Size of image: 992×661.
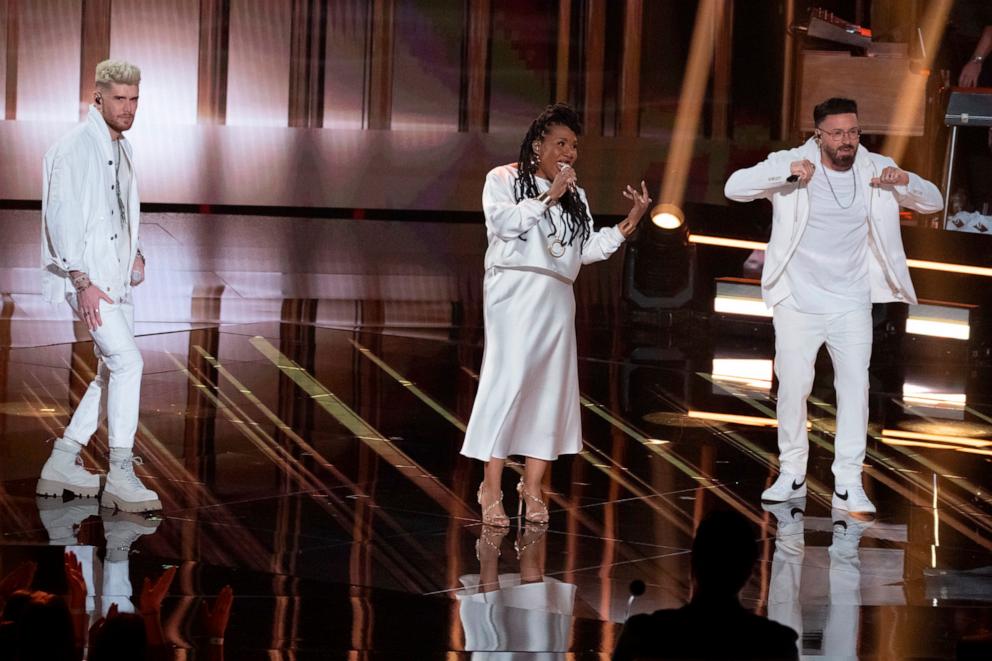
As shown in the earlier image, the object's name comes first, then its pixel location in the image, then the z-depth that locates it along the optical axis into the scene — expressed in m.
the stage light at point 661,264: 23.03
